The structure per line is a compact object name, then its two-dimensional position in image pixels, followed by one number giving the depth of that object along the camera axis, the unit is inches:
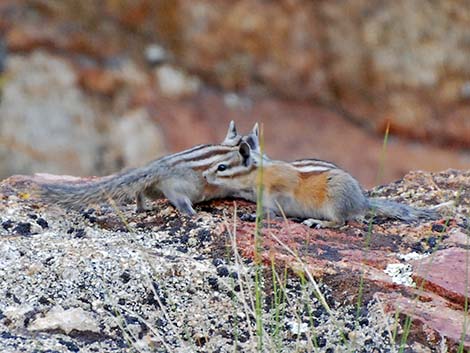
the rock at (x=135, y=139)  1067.9
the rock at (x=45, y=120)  1067.9
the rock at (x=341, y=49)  1131.9
